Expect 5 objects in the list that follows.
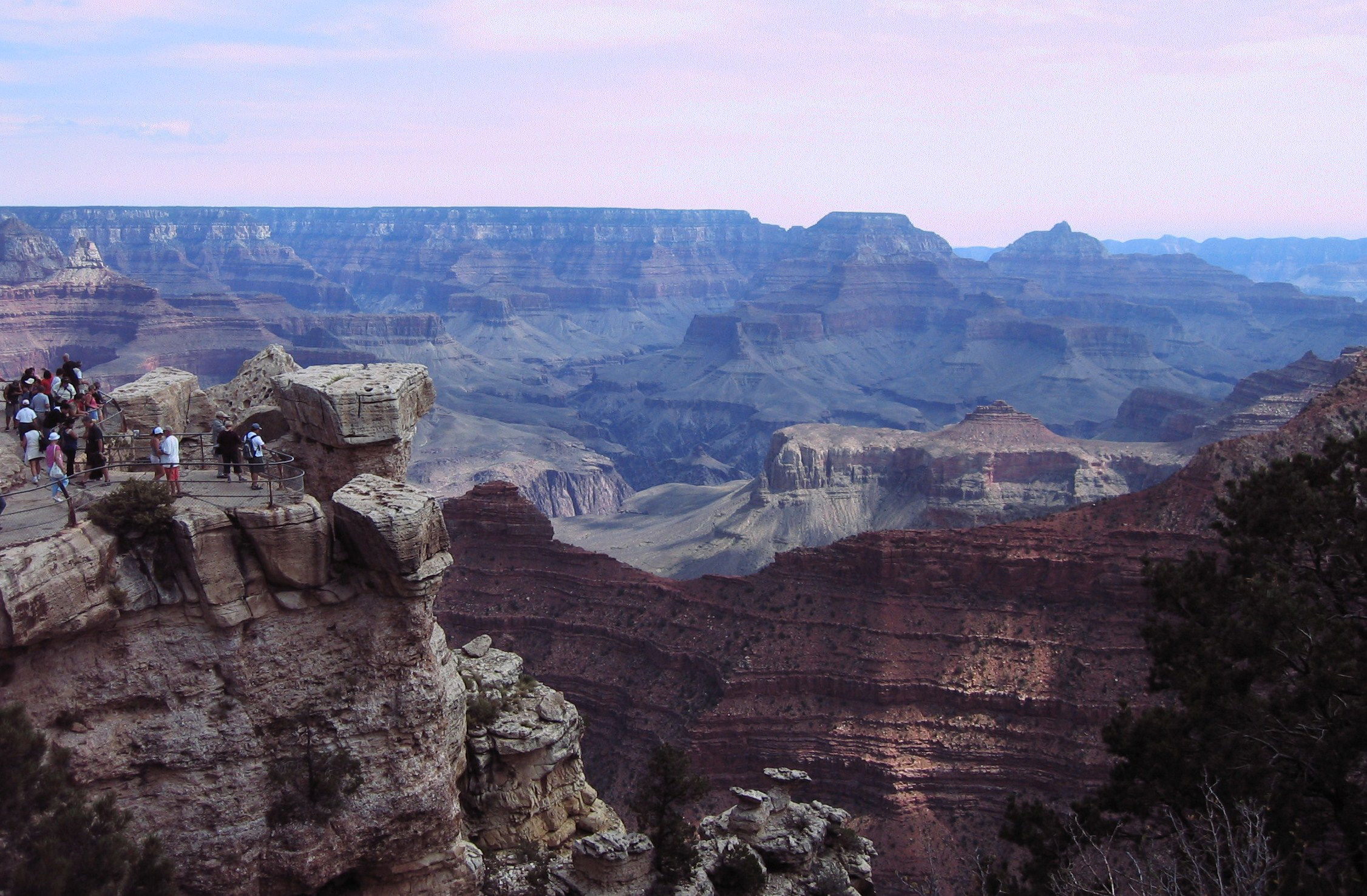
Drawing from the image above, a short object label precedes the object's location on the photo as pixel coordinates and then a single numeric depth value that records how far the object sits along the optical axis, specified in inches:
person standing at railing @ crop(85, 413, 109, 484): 785.6
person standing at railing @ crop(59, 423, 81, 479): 783.1
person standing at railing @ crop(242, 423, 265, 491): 784.9
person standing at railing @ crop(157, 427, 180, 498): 729.0
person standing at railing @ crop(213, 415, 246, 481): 788.6
